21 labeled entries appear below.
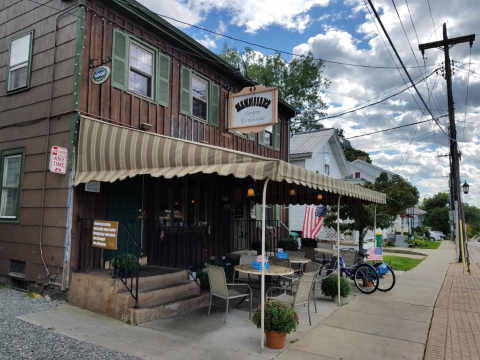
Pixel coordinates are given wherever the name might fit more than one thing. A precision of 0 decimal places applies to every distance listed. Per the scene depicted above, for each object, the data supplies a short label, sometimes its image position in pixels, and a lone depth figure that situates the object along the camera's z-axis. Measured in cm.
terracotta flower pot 472
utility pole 1536
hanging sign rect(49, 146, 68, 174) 653
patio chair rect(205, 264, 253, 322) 581
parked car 4017
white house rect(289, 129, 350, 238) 2080
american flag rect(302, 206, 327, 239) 1350
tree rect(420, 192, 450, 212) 5943
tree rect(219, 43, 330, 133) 2658
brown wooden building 612
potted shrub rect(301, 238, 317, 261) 1092
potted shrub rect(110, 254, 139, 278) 614
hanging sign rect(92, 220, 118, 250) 604
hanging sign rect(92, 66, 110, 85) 665
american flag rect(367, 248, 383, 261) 921
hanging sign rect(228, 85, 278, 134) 893
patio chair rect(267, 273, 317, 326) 569
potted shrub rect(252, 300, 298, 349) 467
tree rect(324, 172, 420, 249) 1187
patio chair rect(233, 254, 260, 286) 808
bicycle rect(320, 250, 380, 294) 859
